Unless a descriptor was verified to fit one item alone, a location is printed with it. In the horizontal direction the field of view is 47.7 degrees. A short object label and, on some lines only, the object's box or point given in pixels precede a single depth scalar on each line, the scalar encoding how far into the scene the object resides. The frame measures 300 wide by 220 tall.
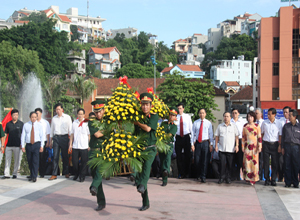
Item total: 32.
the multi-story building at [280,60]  37.12
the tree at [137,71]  68.81
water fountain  43.78
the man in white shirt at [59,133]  9.62
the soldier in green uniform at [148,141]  6.00
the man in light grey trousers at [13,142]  9.84
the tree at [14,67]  44.47
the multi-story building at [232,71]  99.69
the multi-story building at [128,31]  176.50
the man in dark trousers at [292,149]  8.43
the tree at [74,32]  146.25
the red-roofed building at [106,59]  108.72
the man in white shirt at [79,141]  9.38
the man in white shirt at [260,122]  9.38
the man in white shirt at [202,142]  9.40
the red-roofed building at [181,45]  169.62
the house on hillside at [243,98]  73.03
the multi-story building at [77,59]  69.81
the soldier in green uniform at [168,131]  8.84
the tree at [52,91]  45.34
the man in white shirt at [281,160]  8.98
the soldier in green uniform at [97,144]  6.08
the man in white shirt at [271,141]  8.77
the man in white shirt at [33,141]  9.29
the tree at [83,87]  43.81
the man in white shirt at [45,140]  9.73
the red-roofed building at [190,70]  96.62
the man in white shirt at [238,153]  9.48
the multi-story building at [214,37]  143.62
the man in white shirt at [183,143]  9.86
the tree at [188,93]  34.25
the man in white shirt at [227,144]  9.02
